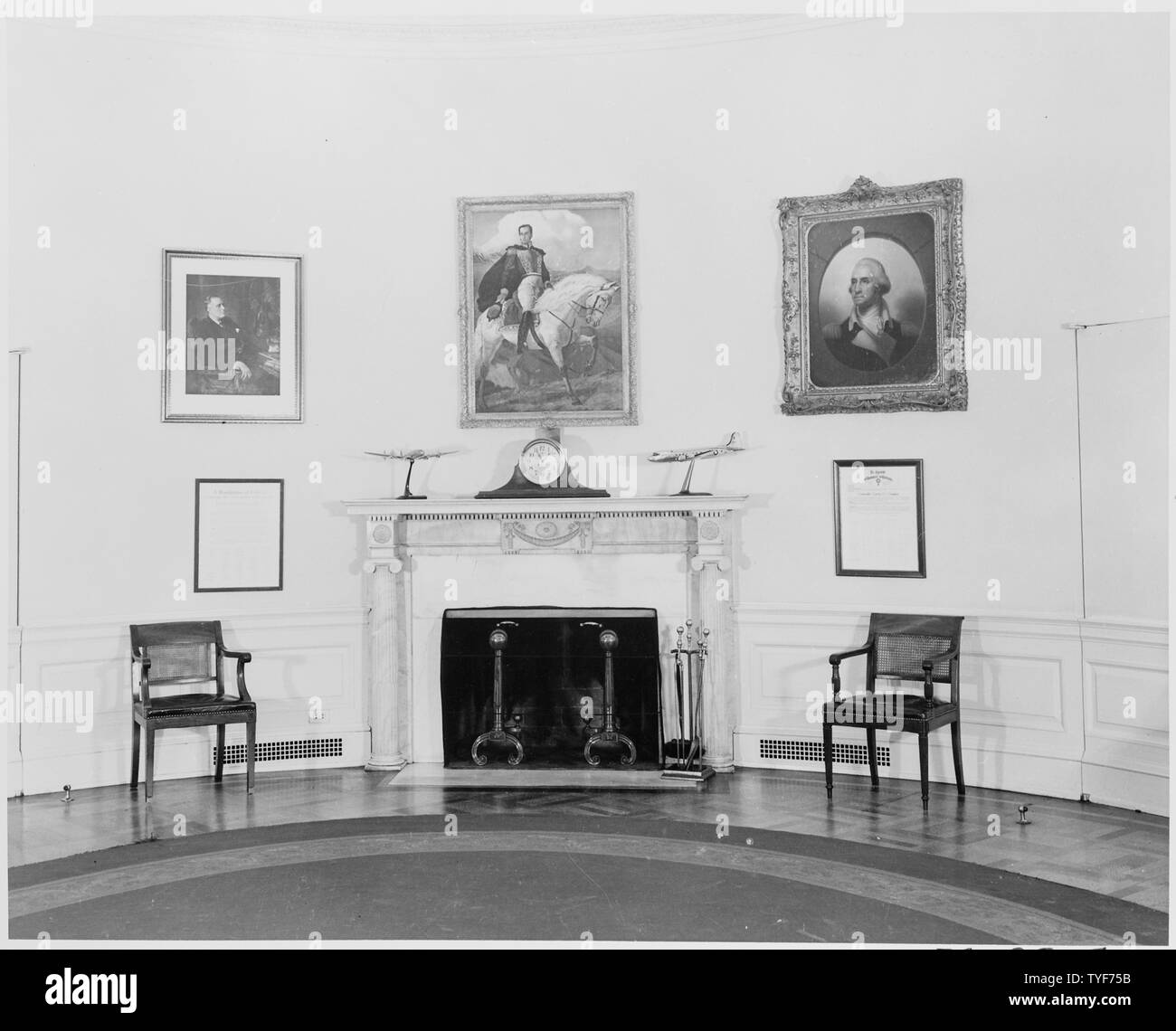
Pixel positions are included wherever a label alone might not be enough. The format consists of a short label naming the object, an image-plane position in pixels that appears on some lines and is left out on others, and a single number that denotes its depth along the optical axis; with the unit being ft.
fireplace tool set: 22.39
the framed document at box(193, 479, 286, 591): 23.44
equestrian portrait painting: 24.00
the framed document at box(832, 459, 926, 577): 22.50
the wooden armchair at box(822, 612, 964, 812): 19.90
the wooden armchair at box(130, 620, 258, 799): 20.92
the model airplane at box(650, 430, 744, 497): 23.15
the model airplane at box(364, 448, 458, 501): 23.49
